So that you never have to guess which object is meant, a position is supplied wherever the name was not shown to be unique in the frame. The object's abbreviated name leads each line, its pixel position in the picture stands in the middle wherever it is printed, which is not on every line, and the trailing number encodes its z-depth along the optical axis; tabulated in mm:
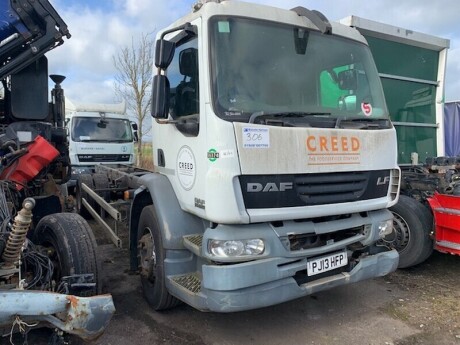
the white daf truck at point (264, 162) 3148
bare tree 16781
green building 5828
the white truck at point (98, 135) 10500
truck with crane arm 2465
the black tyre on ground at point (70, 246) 3227
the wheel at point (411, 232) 5164
